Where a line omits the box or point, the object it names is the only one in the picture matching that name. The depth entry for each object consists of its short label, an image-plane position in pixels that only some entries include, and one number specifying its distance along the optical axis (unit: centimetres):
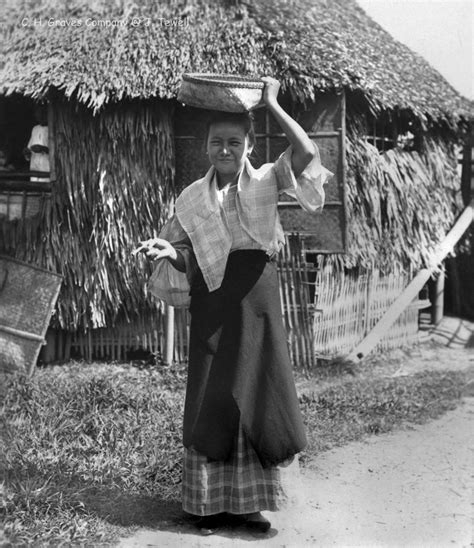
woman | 292
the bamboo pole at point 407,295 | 719
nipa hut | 641
